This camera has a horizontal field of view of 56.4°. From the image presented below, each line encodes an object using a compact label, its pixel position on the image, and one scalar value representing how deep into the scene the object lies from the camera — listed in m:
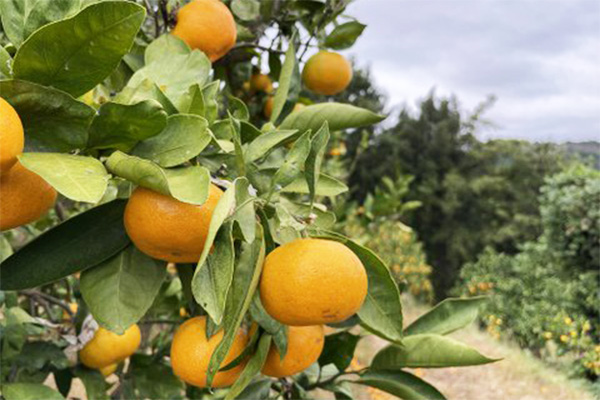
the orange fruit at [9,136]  0.36
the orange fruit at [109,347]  0.77
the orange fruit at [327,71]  0.90
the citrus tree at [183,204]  0.41
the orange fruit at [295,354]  0.56
